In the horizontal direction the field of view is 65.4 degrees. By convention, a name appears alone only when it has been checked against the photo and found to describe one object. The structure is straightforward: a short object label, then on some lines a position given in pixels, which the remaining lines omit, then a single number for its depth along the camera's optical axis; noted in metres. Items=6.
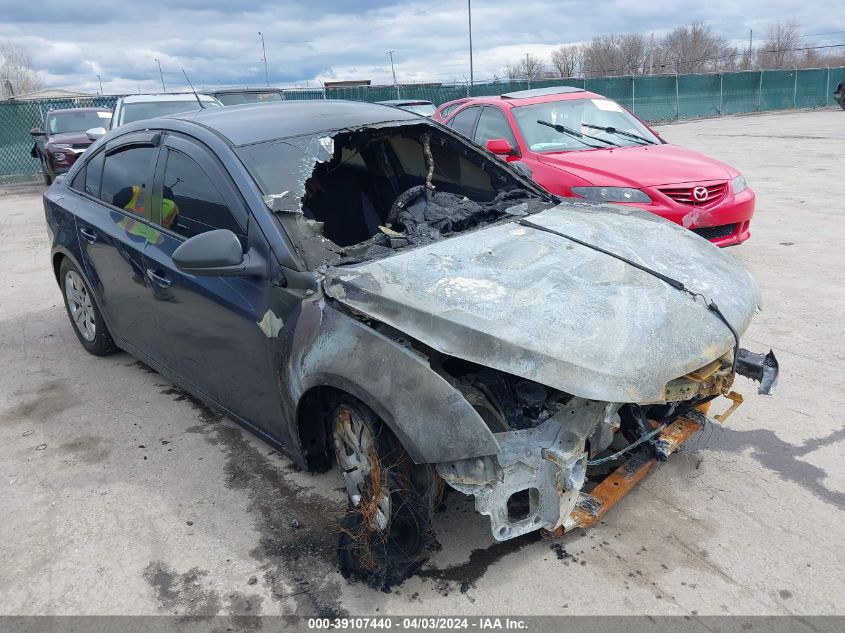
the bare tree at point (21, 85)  65.19
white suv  10.55
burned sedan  2.32
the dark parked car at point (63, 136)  13.44
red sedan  5.88
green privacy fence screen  26.05
